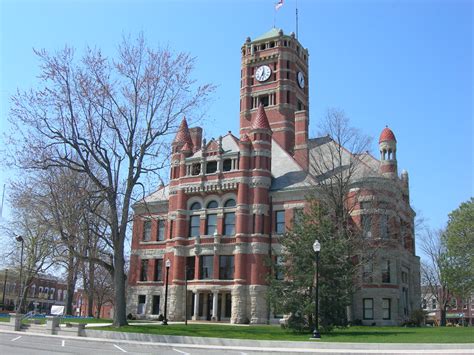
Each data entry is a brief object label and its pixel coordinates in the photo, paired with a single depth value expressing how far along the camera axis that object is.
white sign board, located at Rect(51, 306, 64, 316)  42.69
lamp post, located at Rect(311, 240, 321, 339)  25.76
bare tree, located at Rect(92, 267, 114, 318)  73.46
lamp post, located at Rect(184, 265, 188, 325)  45.17
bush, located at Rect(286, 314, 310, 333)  29.78
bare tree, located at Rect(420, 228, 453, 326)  57.30
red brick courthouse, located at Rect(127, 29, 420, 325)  44.62
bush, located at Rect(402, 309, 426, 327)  45.93
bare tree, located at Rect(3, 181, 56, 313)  50.09
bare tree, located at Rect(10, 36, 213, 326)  33.09
